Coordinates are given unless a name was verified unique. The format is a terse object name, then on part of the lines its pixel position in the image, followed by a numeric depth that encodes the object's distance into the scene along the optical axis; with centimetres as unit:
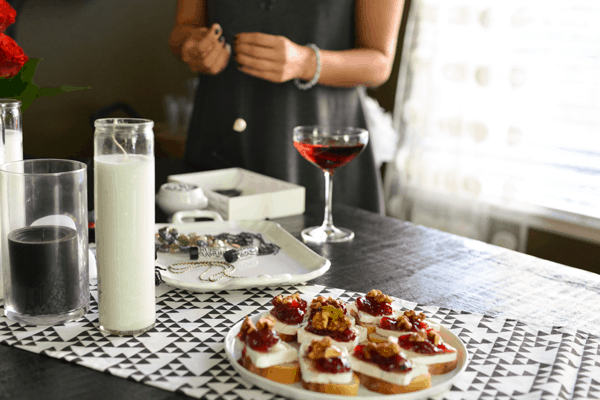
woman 172
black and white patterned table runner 59
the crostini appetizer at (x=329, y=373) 54
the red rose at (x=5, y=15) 71
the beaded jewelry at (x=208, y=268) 87
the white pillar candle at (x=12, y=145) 77
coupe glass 114
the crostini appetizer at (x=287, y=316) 65
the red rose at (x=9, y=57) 71
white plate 54
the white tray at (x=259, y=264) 83
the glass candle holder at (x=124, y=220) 64
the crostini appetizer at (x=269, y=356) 57
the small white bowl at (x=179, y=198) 123
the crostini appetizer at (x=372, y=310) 67
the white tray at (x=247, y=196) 123
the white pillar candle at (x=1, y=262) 76
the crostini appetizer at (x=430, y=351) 59
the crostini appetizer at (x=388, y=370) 55
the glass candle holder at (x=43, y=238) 68
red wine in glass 115
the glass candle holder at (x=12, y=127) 75
